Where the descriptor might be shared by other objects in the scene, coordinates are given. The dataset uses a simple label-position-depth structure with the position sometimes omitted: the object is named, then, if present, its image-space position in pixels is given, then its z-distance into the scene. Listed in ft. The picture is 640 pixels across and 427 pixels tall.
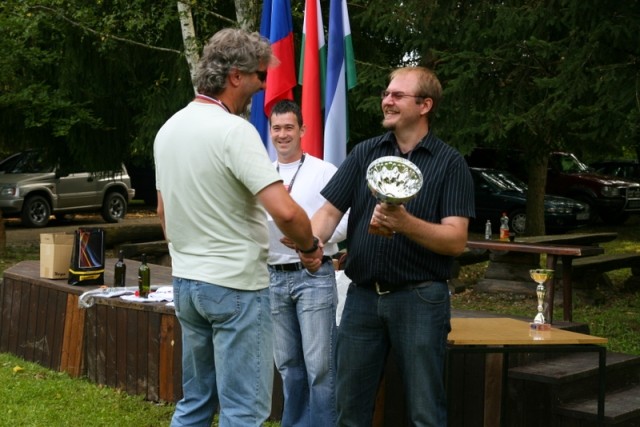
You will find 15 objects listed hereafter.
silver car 66.49
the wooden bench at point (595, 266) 37.70
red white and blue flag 24.32
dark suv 78.89
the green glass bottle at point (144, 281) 22.91
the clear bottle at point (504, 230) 36.21
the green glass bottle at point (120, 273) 24.40
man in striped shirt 13.96
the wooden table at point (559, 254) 26.20
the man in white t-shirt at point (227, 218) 12.50
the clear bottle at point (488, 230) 40.04
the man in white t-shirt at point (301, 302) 16.61
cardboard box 24.76
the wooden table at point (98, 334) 21.85
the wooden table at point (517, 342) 15.61
